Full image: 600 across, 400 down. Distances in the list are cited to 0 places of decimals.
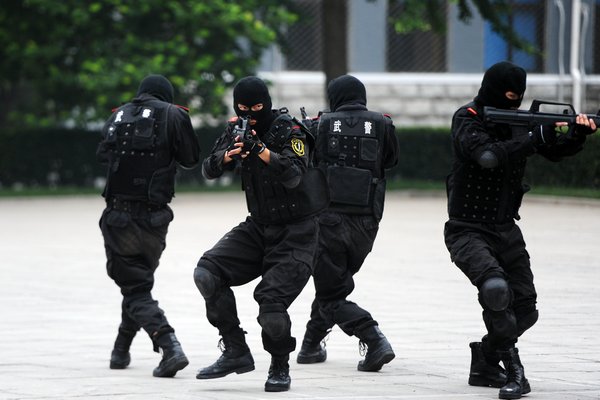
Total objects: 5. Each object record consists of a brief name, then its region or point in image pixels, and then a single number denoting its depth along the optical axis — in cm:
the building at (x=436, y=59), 6431
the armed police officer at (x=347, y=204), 1748
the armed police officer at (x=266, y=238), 1541
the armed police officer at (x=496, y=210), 1493
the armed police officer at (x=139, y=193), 1769
